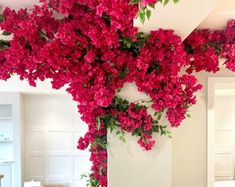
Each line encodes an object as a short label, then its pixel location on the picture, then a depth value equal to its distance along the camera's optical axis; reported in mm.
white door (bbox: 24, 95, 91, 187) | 6746
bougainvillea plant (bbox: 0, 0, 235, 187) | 2340
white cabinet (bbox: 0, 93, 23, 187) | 6172
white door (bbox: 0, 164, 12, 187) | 6301
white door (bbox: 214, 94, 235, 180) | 7301
